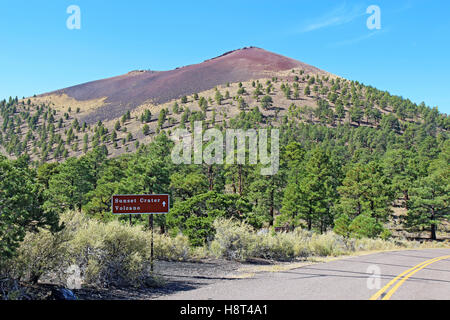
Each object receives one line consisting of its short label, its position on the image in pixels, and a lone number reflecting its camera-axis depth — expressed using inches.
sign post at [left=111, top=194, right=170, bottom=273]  478.6
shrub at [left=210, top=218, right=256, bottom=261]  633.6
